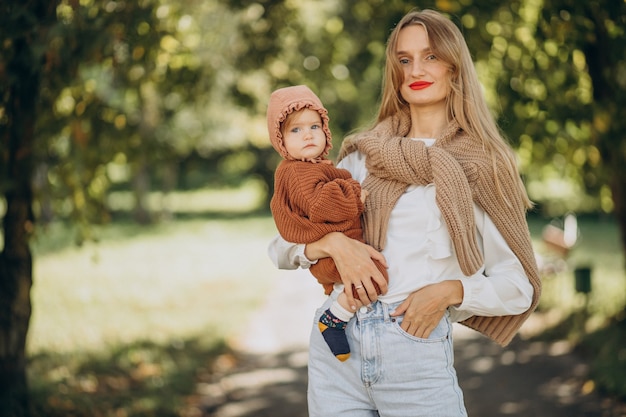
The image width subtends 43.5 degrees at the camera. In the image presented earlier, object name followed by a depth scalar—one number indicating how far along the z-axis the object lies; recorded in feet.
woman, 8.19
